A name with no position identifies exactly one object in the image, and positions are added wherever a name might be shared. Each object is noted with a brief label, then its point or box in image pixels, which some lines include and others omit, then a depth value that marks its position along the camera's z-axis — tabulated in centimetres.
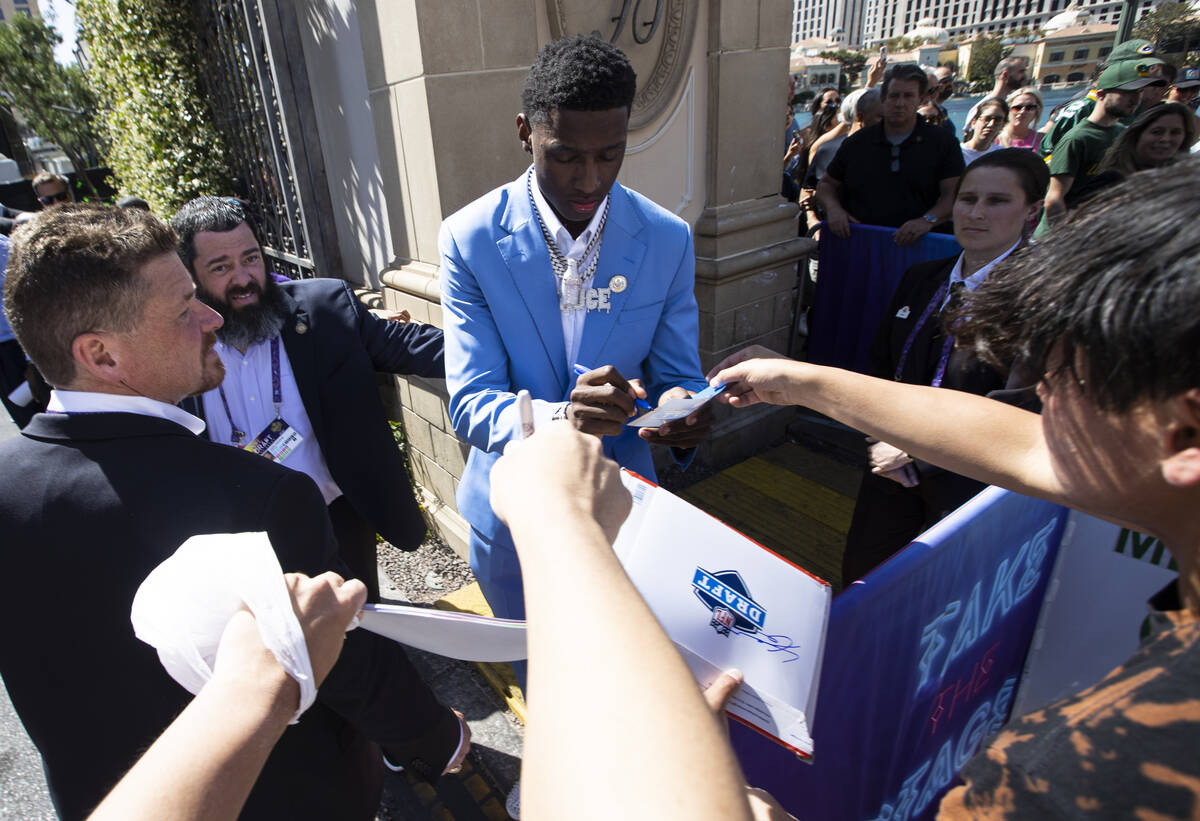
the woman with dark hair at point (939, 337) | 243
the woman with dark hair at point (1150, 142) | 427
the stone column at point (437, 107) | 275
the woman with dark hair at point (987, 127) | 657
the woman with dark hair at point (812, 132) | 812
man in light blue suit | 178
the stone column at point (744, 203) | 382
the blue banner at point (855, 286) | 463
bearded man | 244
